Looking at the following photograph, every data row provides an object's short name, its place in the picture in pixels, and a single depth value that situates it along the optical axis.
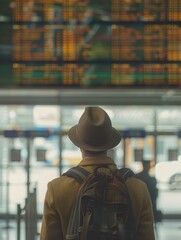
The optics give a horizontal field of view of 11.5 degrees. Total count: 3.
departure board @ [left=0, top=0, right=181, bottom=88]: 5.70
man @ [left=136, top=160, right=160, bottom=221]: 10.90
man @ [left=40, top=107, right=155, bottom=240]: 3.14
